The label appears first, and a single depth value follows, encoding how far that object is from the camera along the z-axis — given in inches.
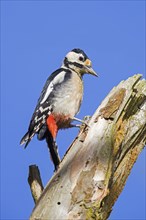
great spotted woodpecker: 351.6
